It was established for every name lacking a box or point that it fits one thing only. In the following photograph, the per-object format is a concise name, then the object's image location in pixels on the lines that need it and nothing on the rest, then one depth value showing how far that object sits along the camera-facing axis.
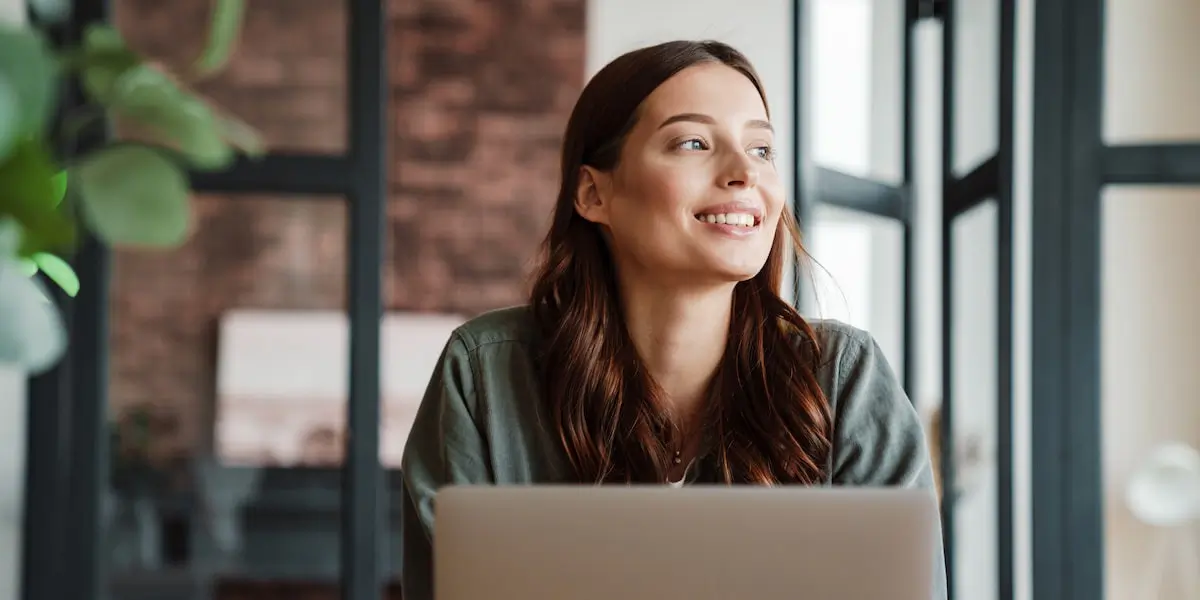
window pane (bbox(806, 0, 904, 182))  3.02
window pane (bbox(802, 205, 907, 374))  2.95
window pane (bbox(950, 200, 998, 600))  2.79
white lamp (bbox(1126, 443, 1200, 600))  2.58
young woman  1.40
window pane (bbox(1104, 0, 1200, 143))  2.61
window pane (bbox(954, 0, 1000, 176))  2.79
